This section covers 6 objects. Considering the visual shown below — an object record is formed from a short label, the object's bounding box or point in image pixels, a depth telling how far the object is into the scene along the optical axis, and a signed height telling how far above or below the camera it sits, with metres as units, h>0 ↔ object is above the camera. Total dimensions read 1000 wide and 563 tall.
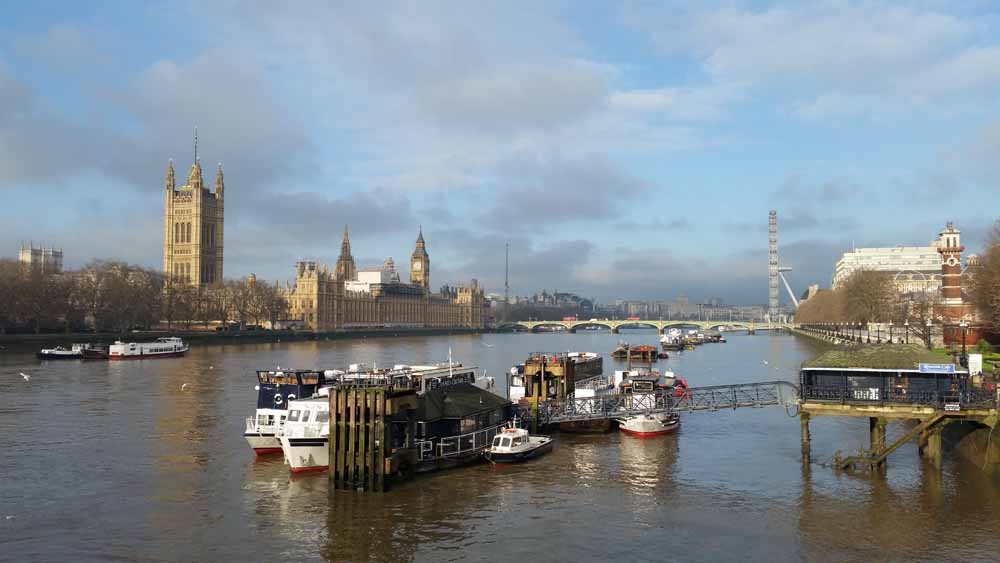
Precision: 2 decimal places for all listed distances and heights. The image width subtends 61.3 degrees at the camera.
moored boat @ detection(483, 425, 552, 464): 38.28 -5.86
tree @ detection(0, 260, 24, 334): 114.56 +3.39
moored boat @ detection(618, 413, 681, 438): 46.50 -5.82
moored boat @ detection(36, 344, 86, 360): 101.88 -3.79
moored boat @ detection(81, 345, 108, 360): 105.50 -3.91
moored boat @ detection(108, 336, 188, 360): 108.00 -3.73
